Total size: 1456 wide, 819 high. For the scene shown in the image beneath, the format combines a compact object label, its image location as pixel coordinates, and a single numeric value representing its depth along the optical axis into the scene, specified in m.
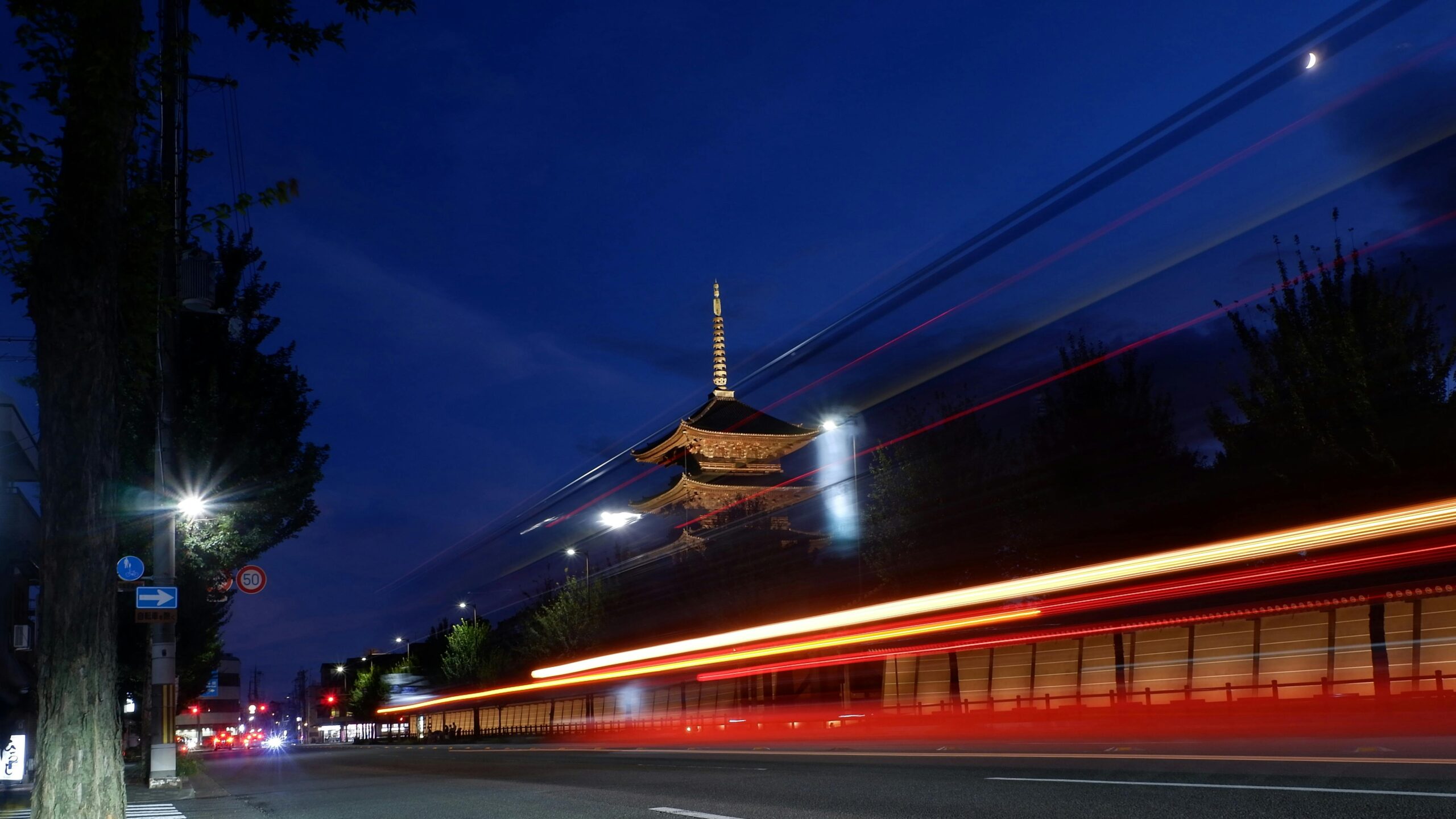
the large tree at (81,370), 6.80
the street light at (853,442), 31.16
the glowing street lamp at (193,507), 21.11
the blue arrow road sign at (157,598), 17.70
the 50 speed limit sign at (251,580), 21.11
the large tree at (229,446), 23.34
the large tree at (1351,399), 24.64
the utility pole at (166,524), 18.23
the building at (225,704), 126.69
